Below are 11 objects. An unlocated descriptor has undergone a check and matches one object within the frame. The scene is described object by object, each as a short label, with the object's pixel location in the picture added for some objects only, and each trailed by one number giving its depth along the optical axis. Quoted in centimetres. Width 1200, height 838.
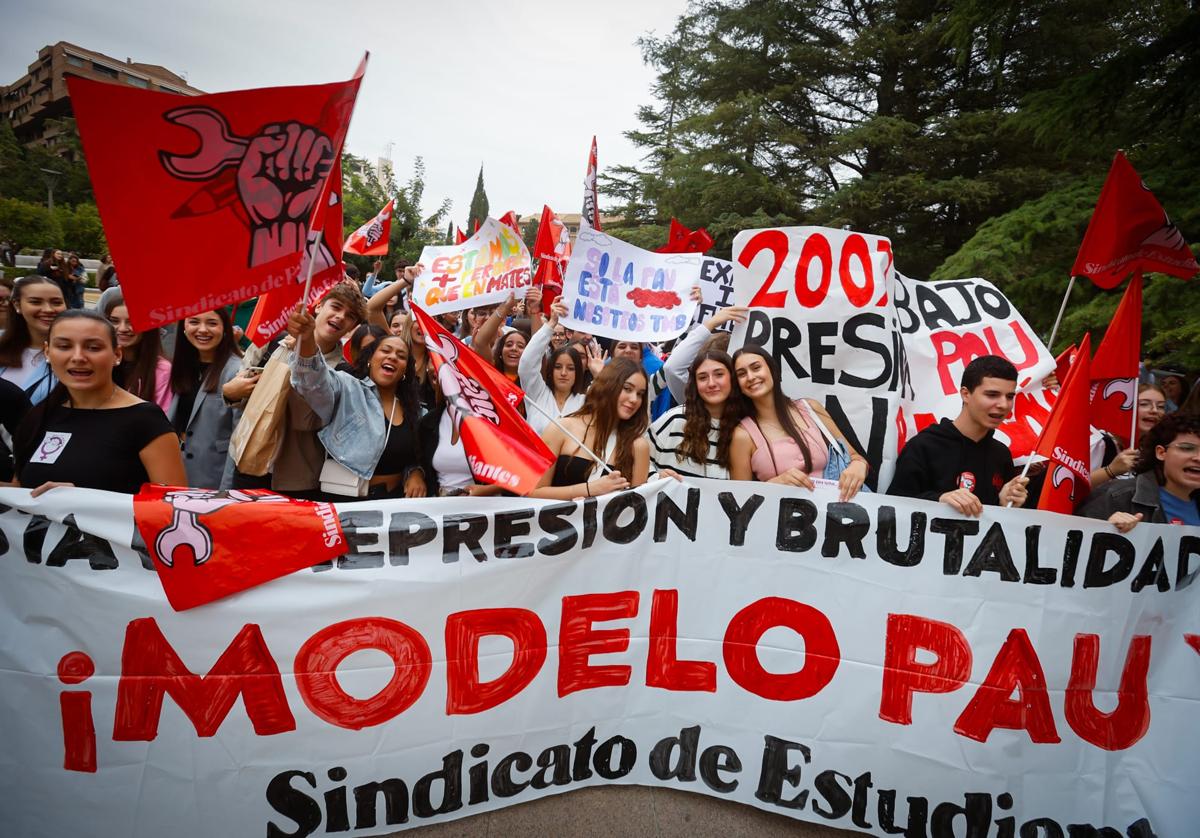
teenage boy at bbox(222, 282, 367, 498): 321
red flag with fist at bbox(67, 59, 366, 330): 224
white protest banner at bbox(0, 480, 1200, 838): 238
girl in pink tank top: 319
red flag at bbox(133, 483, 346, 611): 241
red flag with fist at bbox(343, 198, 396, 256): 868
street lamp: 4234
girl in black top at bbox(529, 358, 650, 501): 335
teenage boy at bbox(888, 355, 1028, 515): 301
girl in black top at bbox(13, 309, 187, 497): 249
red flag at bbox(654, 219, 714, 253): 783
